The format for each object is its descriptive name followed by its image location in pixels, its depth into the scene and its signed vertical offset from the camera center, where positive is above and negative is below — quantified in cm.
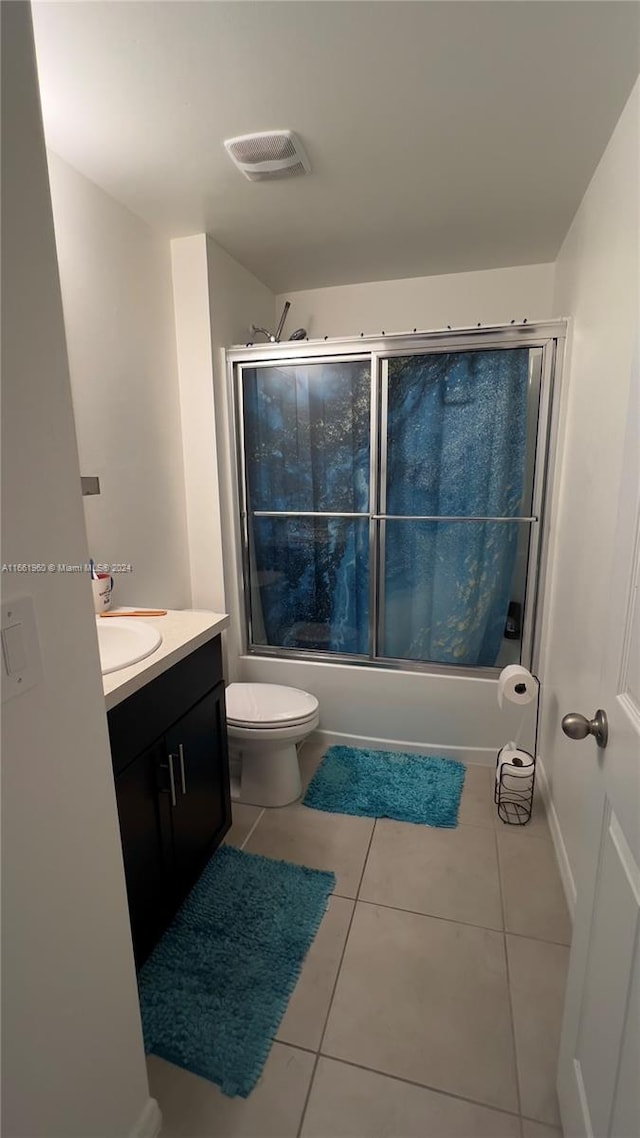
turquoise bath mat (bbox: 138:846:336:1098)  118 -137
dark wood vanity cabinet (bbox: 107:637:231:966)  124 -87
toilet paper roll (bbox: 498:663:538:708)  192 -82
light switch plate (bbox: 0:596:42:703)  64 -22
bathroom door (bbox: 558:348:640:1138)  72 -71
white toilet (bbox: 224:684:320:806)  191 -101
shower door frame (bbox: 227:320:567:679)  196 +26
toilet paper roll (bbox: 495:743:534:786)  195 -116
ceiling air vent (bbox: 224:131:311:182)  140 +99
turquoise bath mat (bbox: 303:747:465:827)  199 -135
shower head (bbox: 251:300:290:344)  231 +73
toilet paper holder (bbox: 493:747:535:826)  195 -127
